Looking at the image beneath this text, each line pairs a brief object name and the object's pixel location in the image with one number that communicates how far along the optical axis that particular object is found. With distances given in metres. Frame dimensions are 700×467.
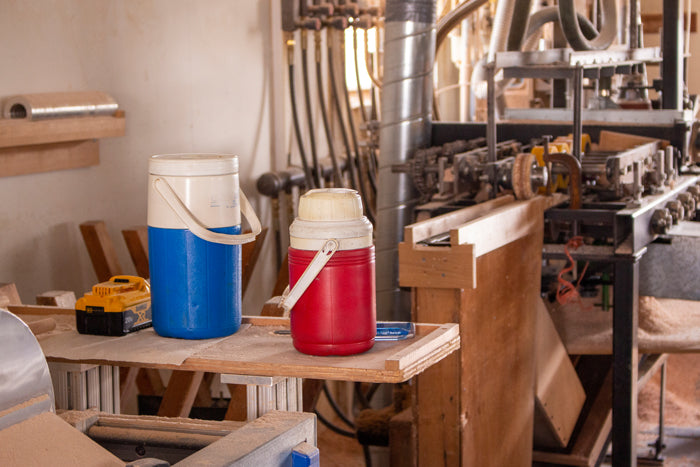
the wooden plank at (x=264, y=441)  0.99
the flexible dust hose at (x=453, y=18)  3.43
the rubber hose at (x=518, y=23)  3.34
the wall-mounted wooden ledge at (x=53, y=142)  2.16
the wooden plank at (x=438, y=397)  2.04
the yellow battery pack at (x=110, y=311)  1.31
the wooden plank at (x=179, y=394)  2.39
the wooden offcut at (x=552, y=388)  2.62
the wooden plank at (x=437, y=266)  1.99
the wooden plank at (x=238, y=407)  1.79
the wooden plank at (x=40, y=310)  1.47
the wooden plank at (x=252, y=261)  3.07
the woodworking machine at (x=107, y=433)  0.99
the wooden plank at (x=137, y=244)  2.65
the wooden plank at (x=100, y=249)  2.51
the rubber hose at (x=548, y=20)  3.71
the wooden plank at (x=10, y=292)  1.71
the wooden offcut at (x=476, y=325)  2.03
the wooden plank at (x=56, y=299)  1.75
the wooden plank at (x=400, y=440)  2.33
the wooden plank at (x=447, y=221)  2.05
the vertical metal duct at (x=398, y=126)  3.04
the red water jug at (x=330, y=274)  1.16
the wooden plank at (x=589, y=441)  2.66
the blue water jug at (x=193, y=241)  1.24
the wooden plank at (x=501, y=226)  2.02
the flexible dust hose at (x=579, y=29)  3.27
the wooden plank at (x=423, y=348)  1.09
